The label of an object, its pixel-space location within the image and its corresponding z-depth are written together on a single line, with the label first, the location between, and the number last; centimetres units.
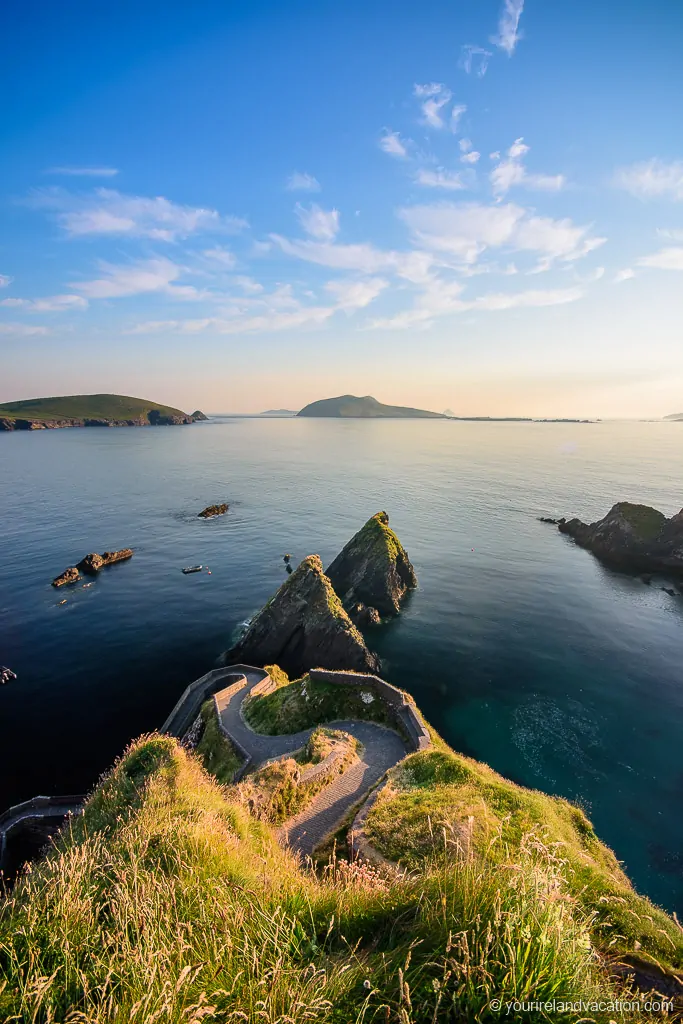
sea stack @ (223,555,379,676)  3553
